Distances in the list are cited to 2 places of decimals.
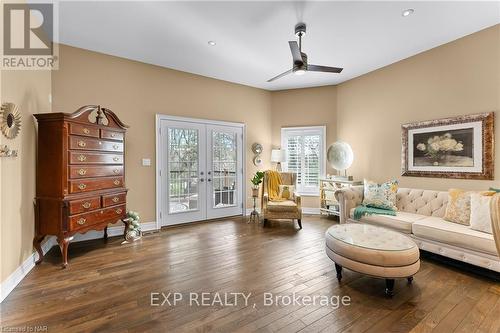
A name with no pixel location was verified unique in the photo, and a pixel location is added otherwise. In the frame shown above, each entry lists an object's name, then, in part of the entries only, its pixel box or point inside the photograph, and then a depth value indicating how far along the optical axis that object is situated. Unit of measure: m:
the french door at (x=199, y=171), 4.46
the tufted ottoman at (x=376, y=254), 2.10
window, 5.48
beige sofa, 2.46
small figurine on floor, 3.68
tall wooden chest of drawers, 2.74
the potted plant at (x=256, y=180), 4.97
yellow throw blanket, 4.91
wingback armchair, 4.36
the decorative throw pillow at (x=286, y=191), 4.82
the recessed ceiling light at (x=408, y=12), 2.75
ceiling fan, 2.73
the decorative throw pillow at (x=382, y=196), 3.62
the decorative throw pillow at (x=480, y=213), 2.56
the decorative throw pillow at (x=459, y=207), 2.87
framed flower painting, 3.11
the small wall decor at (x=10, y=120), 2.13
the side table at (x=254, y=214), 5.07
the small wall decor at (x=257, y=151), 5.54
